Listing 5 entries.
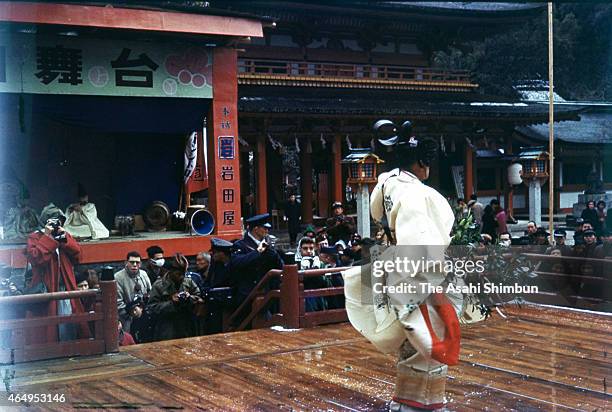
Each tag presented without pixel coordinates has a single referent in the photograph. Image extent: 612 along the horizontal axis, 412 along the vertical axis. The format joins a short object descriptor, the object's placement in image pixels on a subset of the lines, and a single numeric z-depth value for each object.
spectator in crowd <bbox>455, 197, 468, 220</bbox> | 8.25
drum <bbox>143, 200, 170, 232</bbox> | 13.58
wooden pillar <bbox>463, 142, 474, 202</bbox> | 23.38
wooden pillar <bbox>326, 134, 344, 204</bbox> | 21.07
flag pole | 13.00
